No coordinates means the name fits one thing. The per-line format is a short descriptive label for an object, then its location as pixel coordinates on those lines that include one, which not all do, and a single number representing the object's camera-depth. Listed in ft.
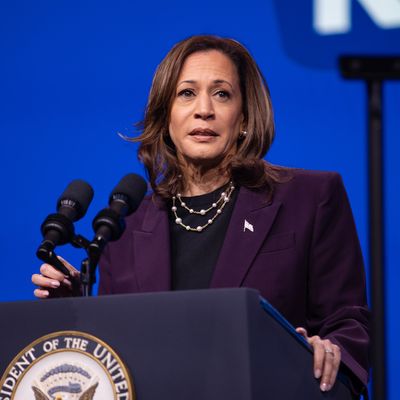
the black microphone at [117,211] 21.04
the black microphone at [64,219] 21.07
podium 20.44
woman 21.83
